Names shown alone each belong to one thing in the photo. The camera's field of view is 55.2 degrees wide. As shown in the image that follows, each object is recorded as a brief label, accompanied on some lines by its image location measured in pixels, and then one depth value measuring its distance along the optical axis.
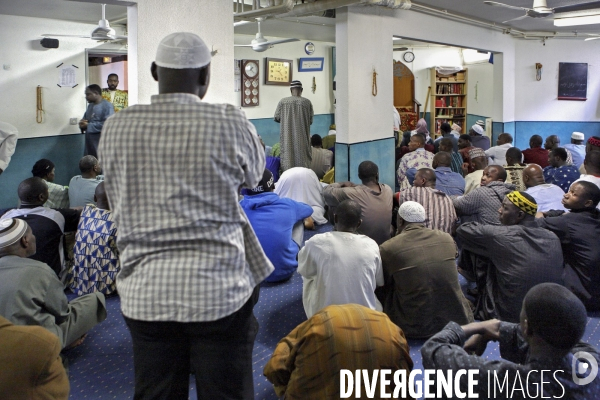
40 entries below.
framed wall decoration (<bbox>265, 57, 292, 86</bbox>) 10.76
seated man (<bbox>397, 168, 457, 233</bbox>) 4.29
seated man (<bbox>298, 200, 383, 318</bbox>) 3.10
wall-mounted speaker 7.47
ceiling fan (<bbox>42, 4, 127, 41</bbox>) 6.74
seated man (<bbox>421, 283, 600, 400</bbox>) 1.60
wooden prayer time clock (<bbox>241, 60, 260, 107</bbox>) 10.35
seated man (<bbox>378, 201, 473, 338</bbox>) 3.28
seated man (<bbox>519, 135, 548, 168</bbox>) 7.34
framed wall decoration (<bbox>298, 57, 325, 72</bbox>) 11.21
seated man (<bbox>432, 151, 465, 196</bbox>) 5.26
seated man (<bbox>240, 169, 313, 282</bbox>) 4.28
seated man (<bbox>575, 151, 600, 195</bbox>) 4.83
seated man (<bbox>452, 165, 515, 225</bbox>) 4.31
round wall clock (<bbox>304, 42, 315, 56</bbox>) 11.40
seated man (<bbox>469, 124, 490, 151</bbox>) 8.92
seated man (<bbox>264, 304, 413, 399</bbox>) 2.03
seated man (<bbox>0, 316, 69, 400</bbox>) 1.78
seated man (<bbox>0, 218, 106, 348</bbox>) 2.74
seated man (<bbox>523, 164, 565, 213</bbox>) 4.55
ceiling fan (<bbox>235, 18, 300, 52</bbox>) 7.97
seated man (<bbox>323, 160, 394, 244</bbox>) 4.61
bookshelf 13.84
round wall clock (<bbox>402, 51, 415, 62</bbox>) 13.32
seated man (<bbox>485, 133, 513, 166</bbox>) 7.80
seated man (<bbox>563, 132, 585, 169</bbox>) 7.62
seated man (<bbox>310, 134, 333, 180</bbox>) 7.57
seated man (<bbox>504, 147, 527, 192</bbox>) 5.54
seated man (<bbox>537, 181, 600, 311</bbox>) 3.76
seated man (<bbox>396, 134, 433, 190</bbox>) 6.56
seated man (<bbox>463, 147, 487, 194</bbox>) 5.41
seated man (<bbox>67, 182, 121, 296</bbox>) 3.94
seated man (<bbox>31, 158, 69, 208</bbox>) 4.74
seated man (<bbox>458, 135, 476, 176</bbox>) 7.37
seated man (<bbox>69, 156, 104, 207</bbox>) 4.62
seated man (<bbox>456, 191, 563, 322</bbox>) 3.38
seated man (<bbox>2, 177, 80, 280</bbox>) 3.75
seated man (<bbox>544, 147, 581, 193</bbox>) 5.53
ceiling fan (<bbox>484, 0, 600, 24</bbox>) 6.40
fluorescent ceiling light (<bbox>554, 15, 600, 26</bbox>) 8.04
